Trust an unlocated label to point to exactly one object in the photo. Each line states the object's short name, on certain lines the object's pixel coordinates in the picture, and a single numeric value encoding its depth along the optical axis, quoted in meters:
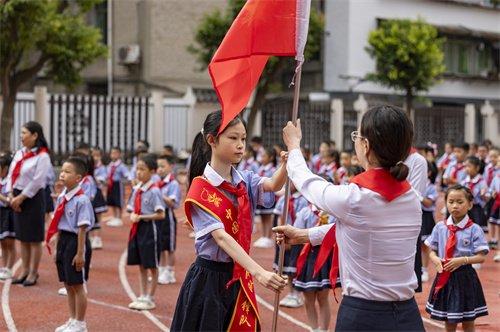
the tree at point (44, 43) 16.96
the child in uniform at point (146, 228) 8.24
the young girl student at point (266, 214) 12.78
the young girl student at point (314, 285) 7.17
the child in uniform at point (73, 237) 7.10
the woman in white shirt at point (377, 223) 3.55
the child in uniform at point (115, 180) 14.36
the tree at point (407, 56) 23.25
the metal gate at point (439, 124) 27.89
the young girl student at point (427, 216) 10.16
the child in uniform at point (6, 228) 9.62
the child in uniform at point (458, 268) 6.39
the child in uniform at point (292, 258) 8.27
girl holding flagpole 4.23
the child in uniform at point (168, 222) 9.60
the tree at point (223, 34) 22.39
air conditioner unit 25.86
